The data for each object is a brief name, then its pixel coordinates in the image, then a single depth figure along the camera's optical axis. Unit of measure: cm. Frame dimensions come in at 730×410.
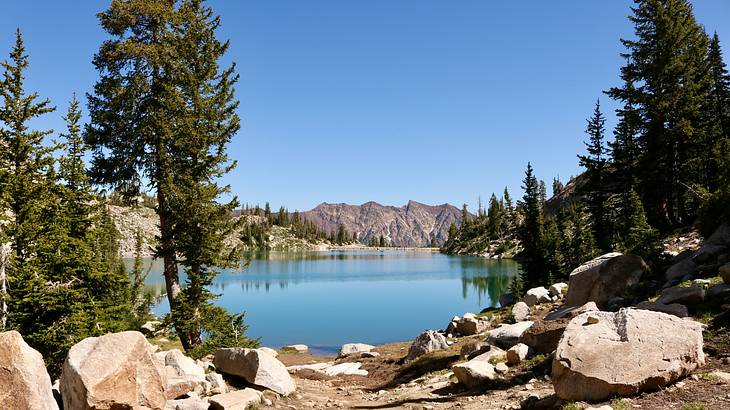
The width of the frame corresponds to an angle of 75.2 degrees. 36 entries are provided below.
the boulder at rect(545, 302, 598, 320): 1714
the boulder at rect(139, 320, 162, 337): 3444
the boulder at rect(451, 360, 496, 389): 1450
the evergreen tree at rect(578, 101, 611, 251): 4569
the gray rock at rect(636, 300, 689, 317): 1379
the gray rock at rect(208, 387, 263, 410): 1238
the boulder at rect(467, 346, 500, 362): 1647
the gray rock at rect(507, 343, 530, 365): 1530
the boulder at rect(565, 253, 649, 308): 2217
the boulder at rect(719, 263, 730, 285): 1532
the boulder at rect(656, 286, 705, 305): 1479
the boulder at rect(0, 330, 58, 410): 1003
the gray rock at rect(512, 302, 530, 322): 2658
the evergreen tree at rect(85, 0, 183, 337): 2259
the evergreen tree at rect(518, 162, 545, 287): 4978
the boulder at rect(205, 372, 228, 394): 1392
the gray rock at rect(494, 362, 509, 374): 1486
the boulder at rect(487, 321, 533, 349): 1836
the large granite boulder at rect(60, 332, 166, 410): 1053
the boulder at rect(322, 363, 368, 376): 2277
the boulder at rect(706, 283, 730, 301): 1455
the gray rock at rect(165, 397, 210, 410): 1207
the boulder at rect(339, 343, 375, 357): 2958
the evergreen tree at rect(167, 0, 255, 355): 2238
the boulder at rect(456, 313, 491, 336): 2680
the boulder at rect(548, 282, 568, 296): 3084
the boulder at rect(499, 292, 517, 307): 3945
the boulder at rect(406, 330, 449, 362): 2295
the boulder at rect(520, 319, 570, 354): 1547
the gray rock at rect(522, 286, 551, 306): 3023
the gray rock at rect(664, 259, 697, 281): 2036
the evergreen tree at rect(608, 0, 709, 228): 3394
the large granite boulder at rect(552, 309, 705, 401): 997
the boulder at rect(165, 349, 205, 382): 1425
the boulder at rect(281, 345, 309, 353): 3397
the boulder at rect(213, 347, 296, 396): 1521
